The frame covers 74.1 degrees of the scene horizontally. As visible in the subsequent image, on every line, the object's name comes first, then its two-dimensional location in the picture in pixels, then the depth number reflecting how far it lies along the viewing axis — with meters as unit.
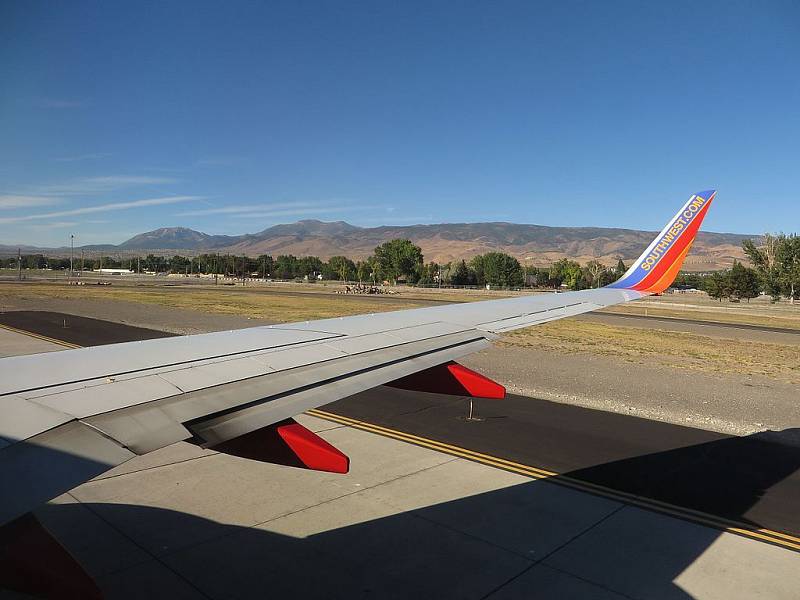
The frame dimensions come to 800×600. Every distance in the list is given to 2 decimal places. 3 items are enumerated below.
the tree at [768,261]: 65.69
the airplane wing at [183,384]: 2.48
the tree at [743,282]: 69.25
